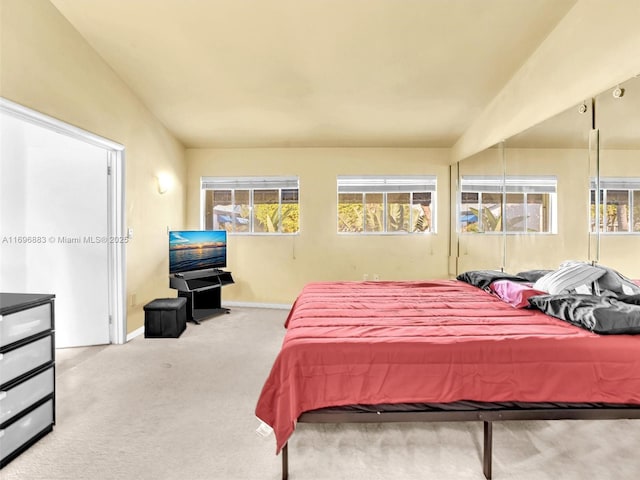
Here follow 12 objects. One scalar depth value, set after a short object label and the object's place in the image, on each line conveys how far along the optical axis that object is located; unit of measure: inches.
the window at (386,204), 200.7
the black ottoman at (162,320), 149.0
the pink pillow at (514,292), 92.0
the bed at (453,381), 64.4
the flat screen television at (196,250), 173.3
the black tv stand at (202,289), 170.4
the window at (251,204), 205.6
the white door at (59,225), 124.9
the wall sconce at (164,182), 175.5
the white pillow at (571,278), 89.9
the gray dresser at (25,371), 69.7
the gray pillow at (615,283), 87.0
